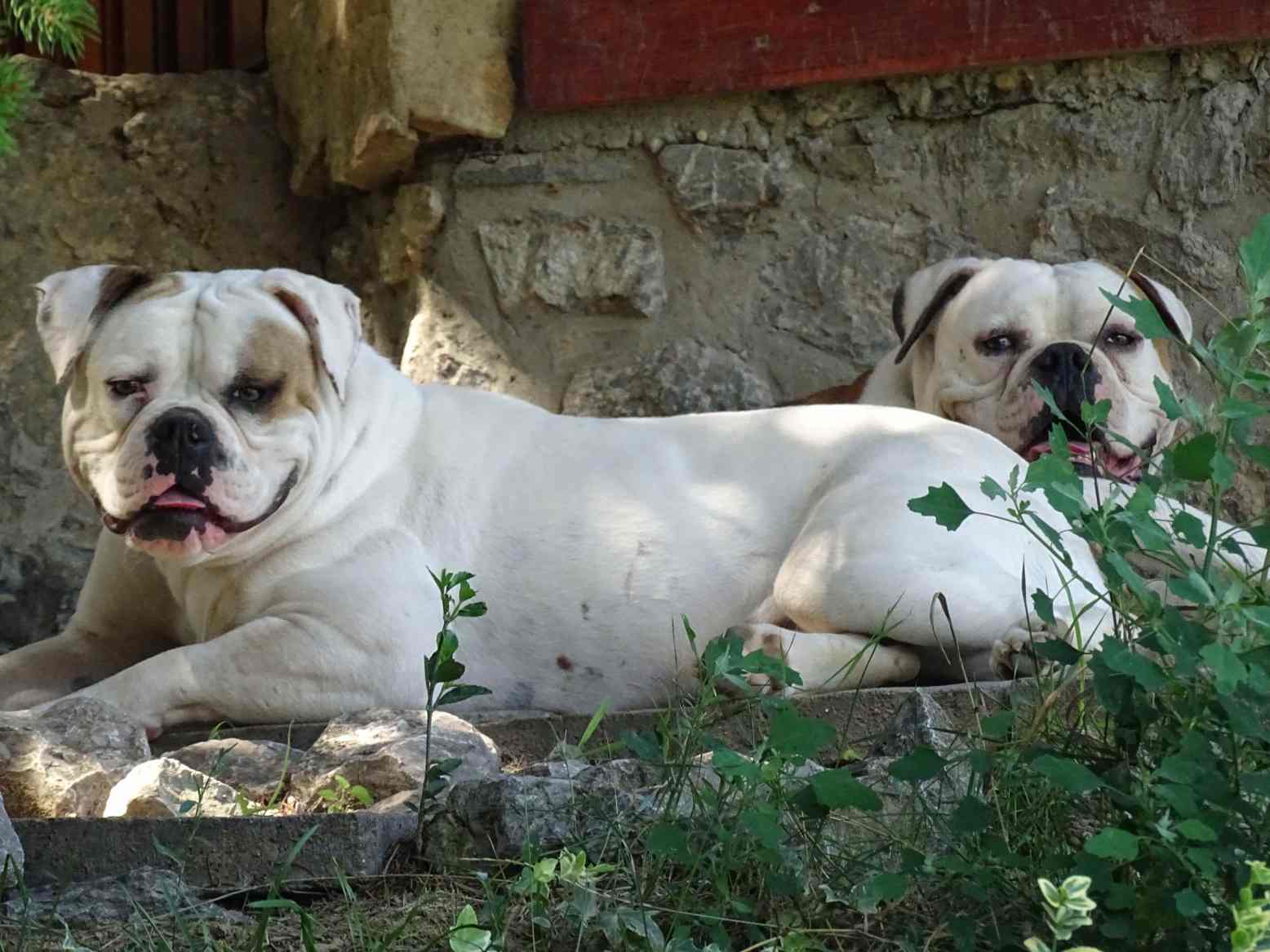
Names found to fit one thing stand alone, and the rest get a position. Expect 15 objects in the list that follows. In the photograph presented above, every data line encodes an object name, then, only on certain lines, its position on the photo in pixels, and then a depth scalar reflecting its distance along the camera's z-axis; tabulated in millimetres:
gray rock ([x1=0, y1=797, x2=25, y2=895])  4555
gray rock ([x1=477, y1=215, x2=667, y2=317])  11141
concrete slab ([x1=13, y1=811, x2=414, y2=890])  4613
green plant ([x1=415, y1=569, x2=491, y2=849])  4586
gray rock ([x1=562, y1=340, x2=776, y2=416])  10969
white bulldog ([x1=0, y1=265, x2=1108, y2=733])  7574
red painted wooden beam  10375
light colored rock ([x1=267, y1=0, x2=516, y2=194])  10992
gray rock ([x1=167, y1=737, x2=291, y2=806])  5867
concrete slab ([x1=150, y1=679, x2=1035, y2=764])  6168
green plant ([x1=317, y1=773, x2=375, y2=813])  5613
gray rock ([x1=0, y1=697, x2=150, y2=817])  5926
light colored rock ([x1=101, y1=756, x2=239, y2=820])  5328
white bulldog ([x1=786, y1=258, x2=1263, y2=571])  9570
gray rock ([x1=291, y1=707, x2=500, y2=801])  5656
